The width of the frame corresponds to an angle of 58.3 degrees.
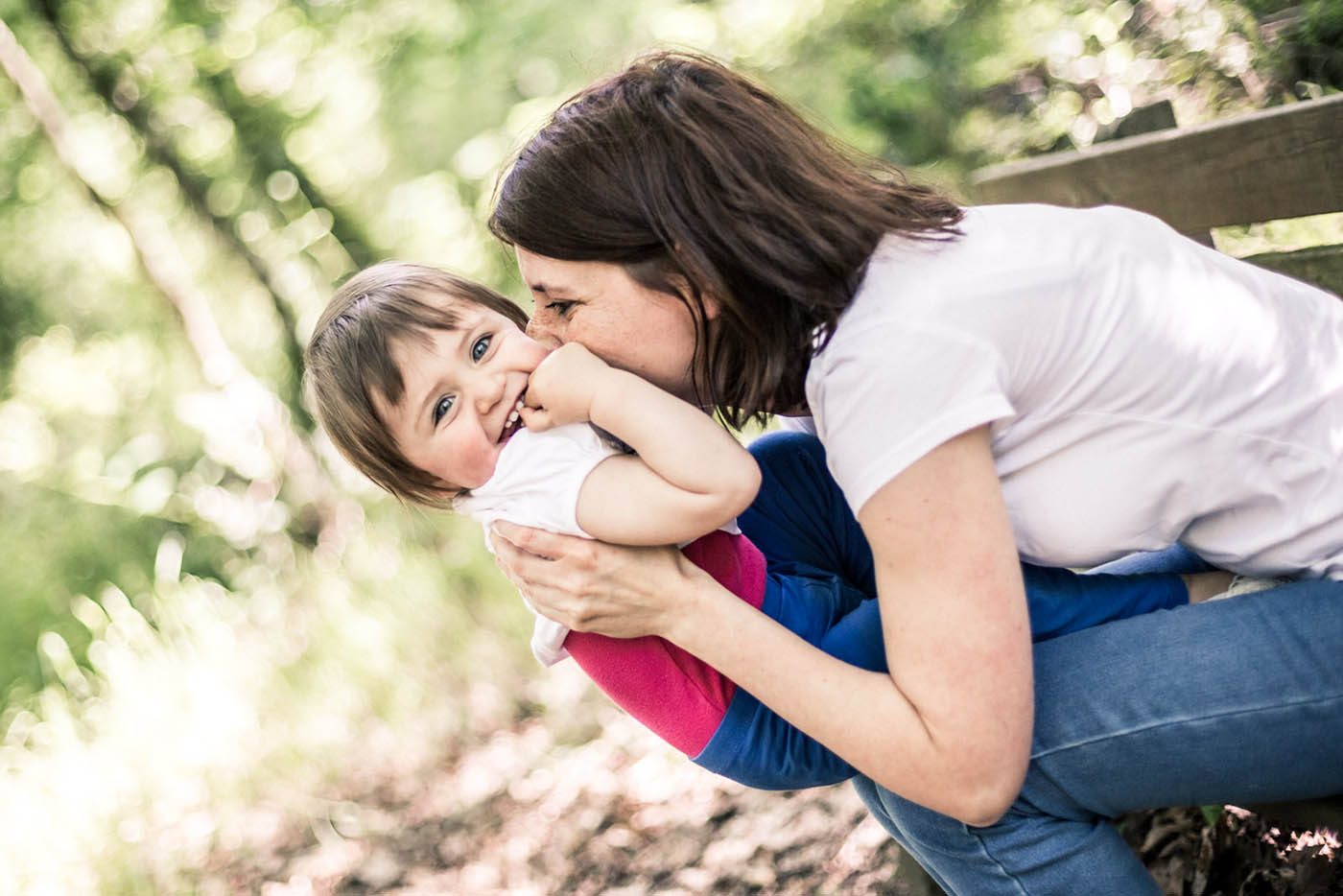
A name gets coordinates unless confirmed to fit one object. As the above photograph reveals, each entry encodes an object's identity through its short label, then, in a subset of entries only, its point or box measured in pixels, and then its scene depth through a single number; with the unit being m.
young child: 1.67
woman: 1.43
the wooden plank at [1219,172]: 1.91
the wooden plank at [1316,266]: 2.11
